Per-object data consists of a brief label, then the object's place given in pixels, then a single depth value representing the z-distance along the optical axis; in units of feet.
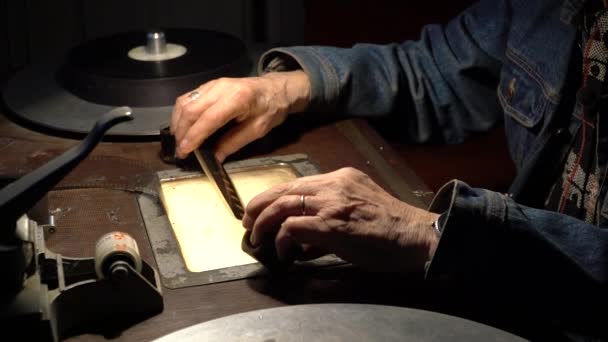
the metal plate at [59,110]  4.51
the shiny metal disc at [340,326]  2.66
